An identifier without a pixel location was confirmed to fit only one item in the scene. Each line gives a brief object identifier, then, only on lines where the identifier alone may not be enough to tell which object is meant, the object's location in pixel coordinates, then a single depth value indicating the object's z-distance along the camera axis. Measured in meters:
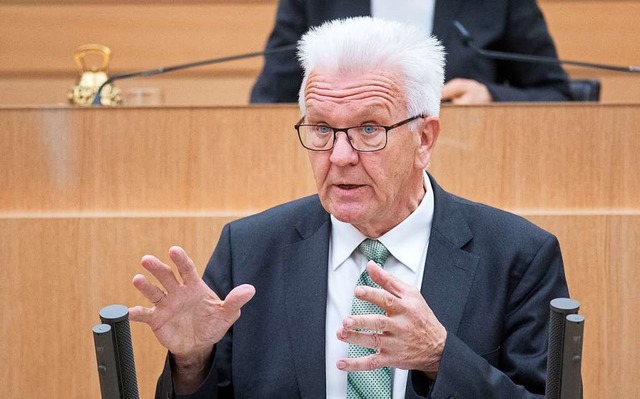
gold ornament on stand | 6.31
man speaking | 4.24
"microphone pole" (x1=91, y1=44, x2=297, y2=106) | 6.09
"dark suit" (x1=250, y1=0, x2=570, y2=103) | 6.82
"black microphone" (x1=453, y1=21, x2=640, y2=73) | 6.11
